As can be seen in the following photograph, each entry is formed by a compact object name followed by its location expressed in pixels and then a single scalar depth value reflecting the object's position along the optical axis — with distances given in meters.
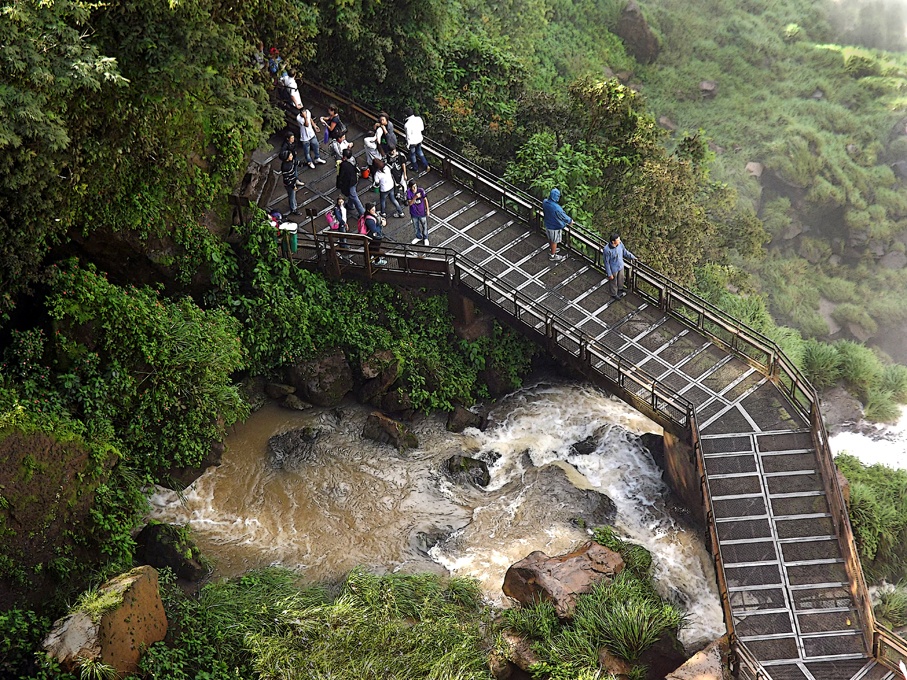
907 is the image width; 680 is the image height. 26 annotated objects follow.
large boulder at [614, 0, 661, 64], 38.94
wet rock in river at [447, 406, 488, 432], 20.23
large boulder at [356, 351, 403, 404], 19.70
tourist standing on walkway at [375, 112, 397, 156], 20.58
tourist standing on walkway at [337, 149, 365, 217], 19.56
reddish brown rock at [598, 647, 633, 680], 14.88
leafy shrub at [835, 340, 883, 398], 24.02
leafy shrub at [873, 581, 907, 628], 17.42
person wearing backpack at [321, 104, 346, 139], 21.28
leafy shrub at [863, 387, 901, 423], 23.58
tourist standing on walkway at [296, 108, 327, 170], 20.80
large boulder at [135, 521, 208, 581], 15.89
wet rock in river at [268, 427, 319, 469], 18.53
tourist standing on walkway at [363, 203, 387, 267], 19.64
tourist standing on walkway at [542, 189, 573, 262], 19.48
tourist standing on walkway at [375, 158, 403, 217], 19.81
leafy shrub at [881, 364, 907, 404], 24.56
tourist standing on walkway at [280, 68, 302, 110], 20.75
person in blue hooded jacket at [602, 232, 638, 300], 18.86
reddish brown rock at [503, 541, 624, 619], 15.60
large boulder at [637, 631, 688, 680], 15.27
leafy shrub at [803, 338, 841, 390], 23.80
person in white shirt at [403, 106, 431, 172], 21.05
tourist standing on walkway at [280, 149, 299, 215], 20.34
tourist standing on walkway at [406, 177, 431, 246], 19.53
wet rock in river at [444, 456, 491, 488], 19.00
